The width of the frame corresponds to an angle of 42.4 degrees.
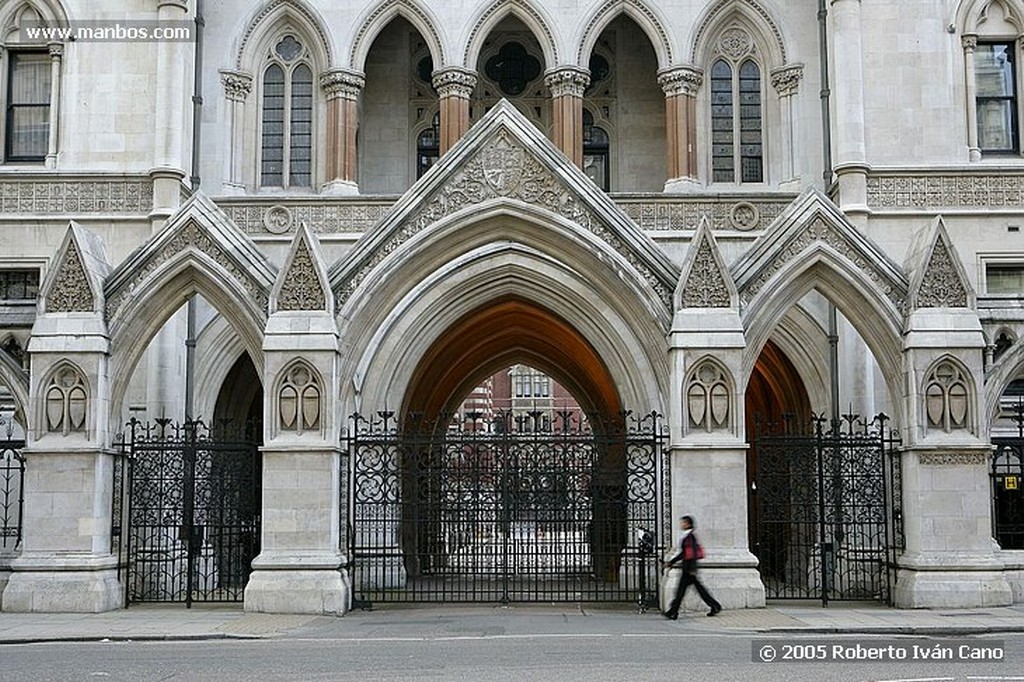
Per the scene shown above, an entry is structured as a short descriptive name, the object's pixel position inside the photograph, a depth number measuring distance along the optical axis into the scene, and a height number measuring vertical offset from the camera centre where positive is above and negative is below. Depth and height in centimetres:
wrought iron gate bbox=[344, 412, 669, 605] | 1900 -11
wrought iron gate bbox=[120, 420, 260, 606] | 1928 -23
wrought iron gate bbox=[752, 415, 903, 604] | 1906 -16
